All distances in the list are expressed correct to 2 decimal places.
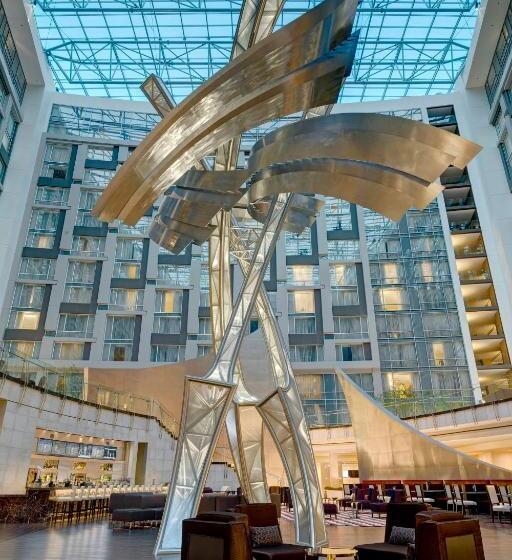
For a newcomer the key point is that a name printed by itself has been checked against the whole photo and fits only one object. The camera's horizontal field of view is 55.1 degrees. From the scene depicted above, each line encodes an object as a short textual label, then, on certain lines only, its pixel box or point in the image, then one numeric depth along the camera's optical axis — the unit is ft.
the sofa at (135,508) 39.93
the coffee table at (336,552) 20.33
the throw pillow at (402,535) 20.95
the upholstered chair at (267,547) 19.52
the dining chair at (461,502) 50.19
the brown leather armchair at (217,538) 15.62
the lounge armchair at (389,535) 19.71
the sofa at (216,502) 42.06
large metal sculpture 20.49
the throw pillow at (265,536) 21.38
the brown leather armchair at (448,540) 15.25
